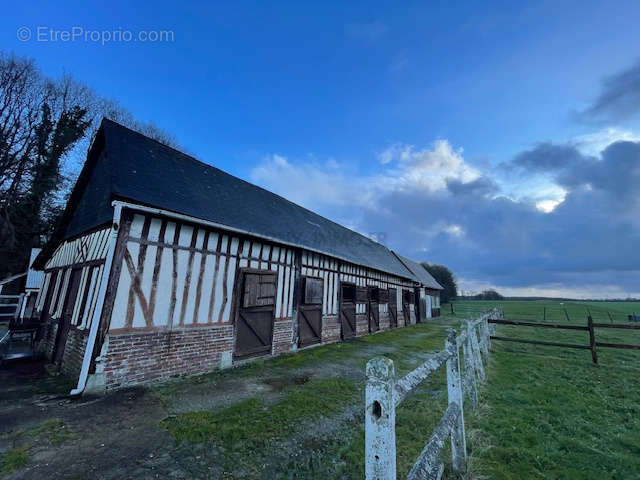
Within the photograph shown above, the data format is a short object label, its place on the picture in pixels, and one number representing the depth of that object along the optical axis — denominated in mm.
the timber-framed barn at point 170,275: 4938
